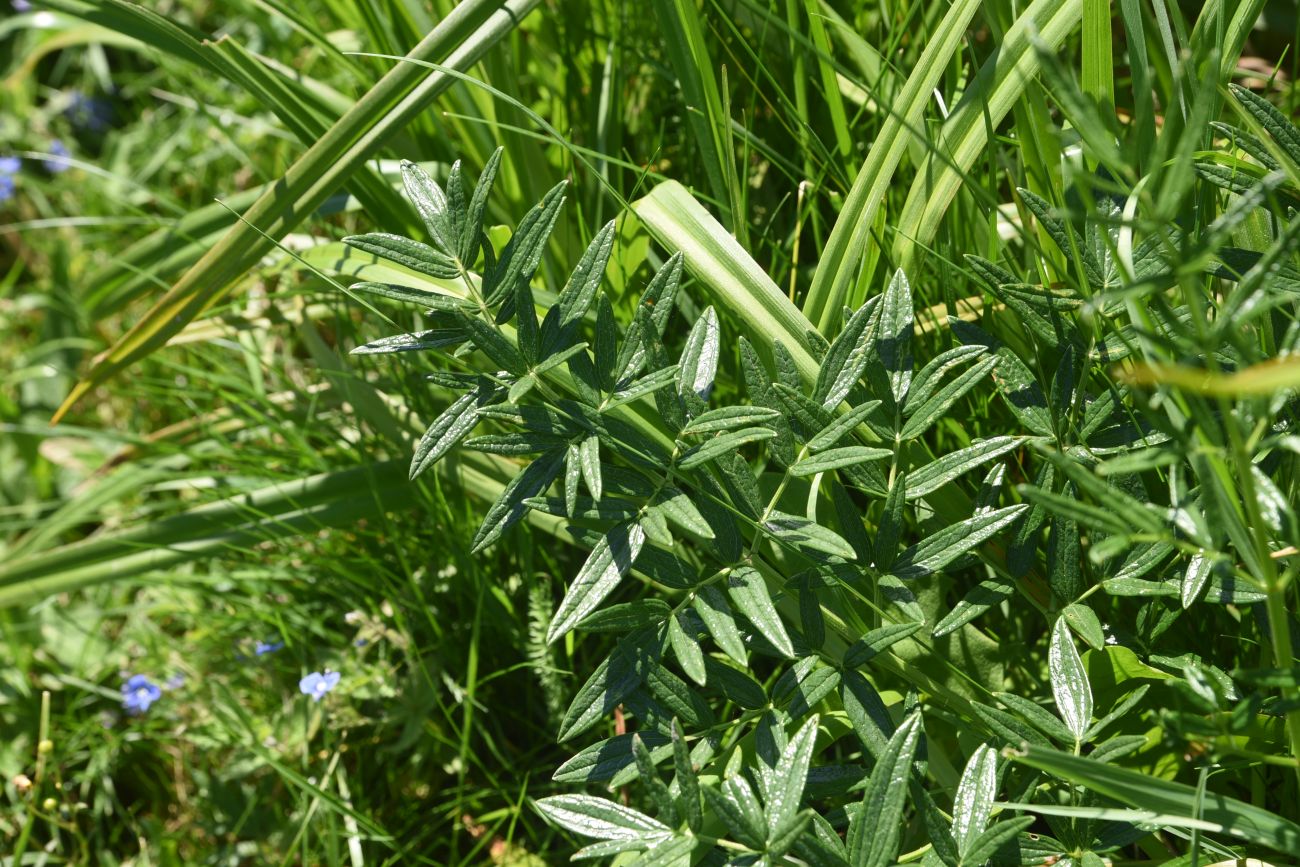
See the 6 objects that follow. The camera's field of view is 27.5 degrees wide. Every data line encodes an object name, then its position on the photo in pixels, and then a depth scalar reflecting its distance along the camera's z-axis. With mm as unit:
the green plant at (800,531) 708
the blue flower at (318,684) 881
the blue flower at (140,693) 940
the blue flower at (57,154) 1410
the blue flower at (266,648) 924
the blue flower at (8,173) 1247
